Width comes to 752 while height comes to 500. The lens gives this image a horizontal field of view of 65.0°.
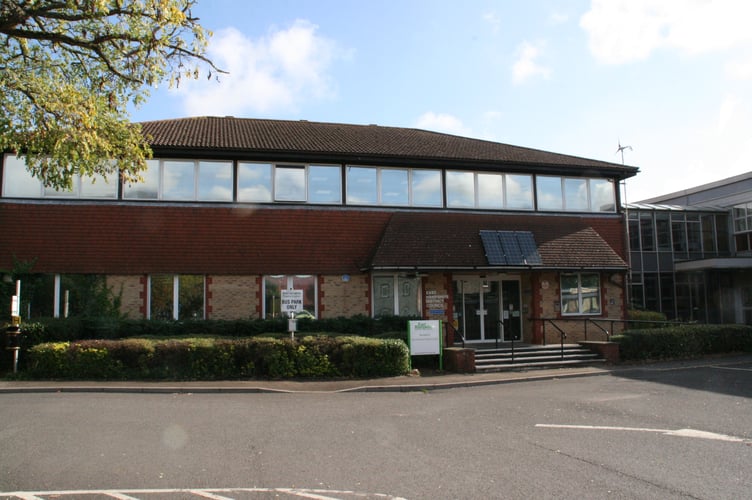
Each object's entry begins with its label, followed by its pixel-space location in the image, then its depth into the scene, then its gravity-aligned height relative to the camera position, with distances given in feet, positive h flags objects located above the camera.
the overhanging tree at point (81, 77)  32.24 +14.93
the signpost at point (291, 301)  44.47 +0.50
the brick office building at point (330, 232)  54.13 +7.29
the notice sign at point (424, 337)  47.42 -2.56
